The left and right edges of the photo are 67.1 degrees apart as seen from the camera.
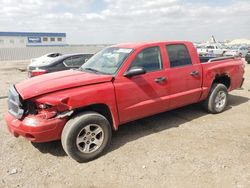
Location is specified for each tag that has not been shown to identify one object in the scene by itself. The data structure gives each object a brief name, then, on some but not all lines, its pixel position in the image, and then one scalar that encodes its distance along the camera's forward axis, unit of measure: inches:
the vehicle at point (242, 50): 717.5
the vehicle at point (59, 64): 260.0
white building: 1605.3
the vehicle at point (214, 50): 726.8
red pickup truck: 109.8
